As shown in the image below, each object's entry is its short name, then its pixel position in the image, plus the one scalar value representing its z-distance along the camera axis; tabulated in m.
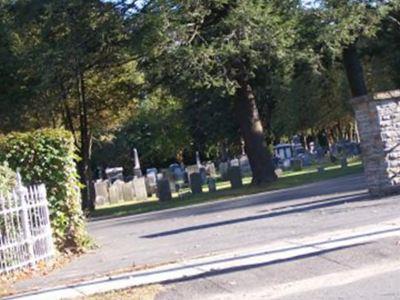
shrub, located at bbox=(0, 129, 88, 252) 13.43
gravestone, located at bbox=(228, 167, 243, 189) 34.00
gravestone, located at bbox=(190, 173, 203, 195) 34.88
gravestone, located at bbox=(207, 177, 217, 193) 34.63
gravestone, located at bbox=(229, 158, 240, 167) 55.87
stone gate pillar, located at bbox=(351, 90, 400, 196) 16.12
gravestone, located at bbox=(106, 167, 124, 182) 59.58
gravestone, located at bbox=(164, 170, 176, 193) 45.55
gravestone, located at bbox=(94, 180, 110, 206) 41.71
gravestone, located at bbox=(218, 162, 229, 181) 44.42
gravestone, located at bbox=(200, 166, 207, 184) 44.21
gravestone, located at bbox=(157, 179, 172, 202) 33.31
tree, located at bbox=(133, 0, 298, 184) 26.72
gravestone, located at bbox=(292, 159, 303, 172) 48.08
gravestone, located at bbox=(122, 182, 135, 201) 41.91
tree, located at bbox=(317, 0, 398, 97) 29.55
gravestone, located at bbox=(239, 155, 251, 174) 60.07
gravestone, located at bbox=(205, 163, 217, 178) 55.44
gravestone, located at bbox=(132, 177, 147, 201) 41.59
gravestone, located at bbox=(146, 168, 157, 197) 43.58
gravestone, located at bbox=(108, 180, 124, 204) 42.06
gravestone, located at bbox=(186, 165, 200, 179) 51.58
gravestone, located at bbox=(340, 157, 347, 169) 39.78
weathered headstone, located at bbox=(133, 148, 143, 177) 50.39
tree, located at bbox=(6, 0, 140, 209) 28.21
